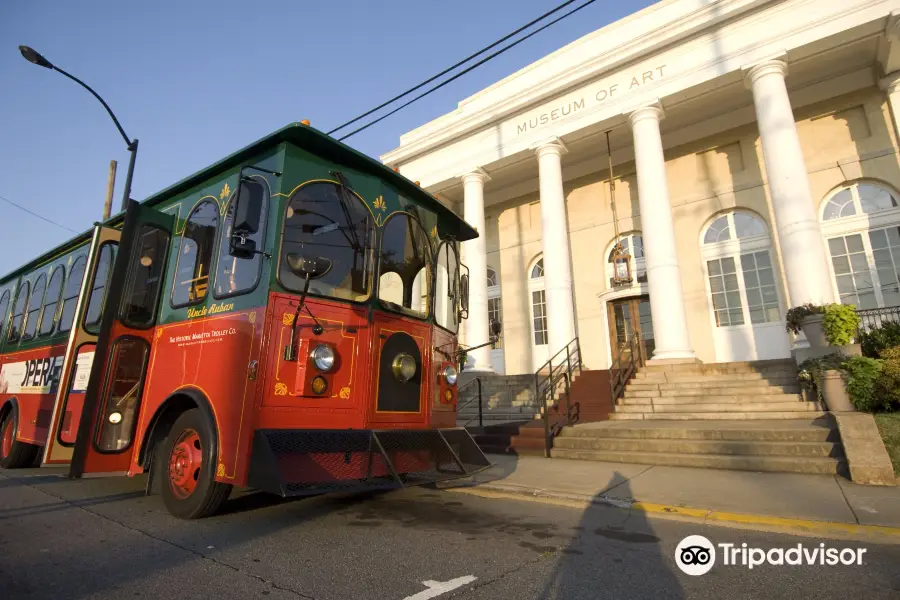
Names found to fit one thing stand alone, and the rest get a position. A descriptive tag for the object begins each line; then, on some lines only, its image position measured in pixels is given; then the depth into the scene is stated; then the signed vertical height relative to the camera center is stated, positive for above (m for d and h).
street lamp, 8.63 +6.41
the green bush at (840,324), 8.86 +1.84
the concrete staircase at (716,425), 6.77 -0.02
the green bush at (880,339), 9.27 +1.66
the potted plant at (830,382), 7.85 +0.70
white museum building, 12.20 +7.94
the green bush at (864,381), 7.45 +0.68
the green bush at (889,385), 7.24 +0.60
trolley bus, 3.87 +0.79
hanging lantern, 14.80 +4.73
